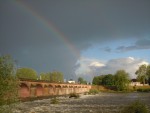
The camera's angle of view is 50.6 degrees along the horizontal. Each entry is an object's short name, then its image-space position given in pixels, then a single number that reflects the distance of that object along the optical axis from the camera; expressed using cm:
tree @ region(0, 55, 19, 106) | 1277
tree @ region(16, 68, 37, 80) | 9037
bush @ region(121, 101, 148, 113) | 1625
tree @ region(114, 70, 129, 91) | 9413
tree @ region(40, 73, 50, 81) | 10990
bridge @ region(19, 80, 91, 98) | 4465
